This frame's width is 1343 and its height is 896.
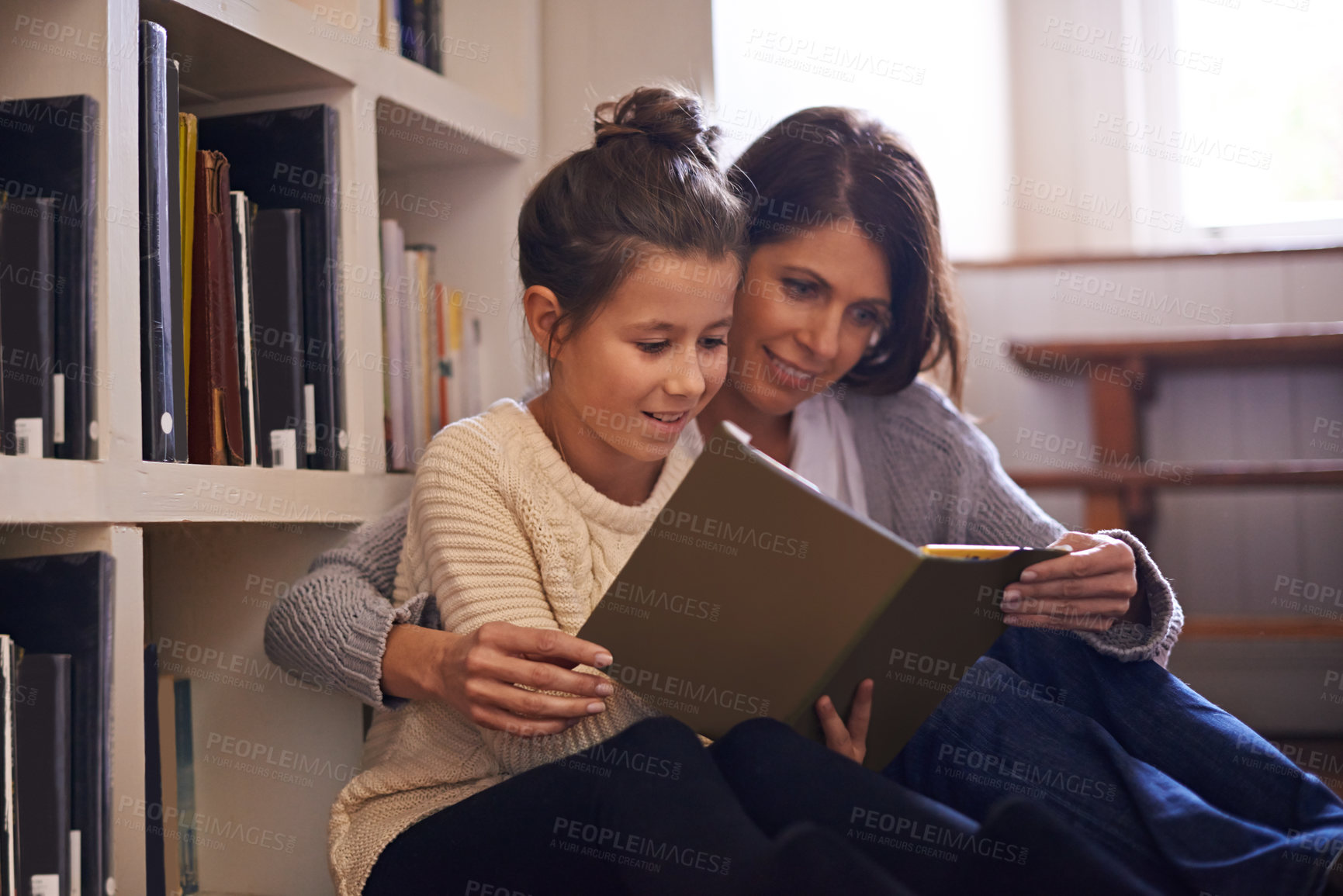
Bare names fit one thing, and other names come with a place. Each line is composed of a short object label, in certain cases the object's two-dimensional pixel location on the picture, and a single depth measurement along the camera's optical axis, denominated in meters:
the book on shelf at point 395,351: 1.34
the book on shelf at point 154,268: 0.97
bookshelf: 0.92
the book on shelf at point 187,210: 1.05
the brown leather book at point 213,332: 1.06
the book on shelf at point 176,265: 1.01
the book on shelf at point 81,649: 0.88
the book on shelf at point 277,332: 1.15
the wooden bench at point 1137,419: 1.71
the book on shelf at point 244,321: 1.12
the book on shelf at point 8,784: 0.85
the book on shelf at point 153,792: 0.98
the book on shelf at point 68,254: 0.90
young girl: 0.87
